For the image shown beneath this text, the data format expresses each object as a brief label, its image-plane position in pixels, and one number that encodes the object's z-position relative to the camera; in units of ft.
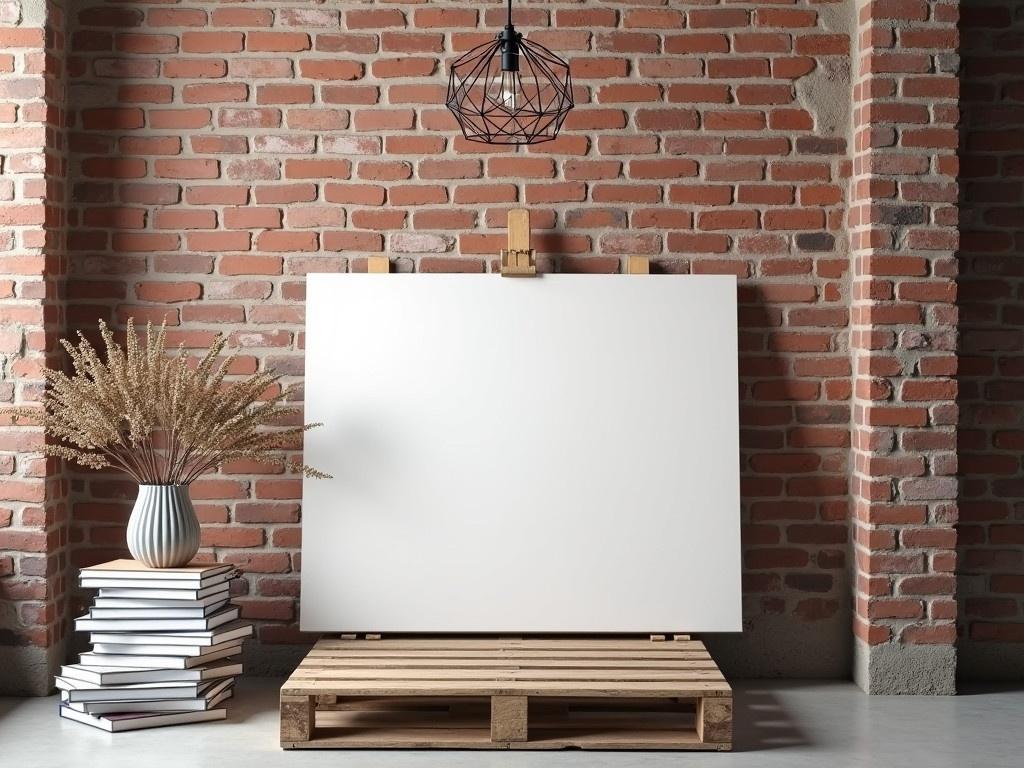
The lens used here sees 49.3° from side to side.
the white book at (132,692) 11.40
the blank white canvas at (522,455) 12.80
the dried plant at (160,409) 11.82
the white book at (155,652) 11.46
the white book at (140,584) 11.48
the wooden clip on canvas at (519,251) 12.87
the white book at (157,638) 11.50
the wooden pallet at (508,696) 10.77
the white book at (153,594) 11.48
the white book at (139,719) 11.28
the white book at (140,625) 11.51
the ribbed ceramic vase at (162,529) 11.78
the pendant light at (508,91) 12.88
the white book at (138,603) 11.51
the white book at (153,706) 11.43
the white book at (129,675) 11.41
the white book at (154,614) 11.52
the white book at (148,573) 11.50
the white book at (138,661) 11.44
